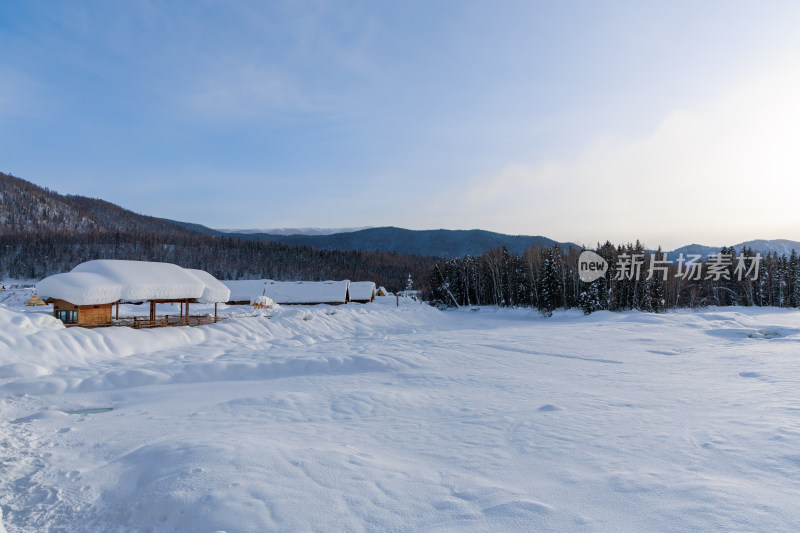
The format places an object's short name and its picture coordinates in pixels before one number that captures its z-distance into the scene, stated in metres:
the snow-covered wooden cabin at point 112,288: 16.81
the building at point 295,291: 46.62
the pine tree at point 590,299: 42.31
